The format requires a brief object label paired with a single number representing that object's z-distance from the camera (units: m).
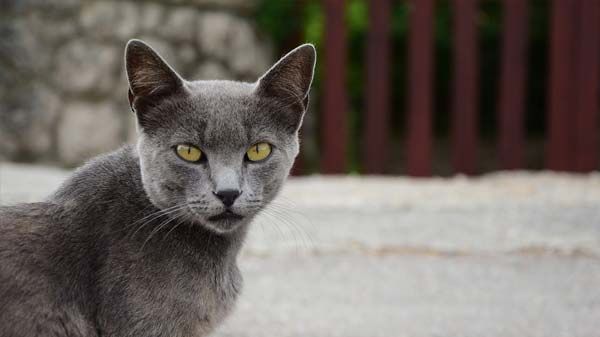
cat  2.27
